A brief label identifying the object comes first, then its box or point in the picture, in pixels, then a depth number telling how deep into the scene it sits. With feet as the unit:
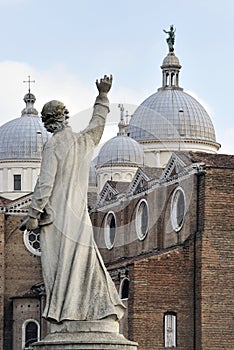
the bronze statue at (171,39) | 316.19
